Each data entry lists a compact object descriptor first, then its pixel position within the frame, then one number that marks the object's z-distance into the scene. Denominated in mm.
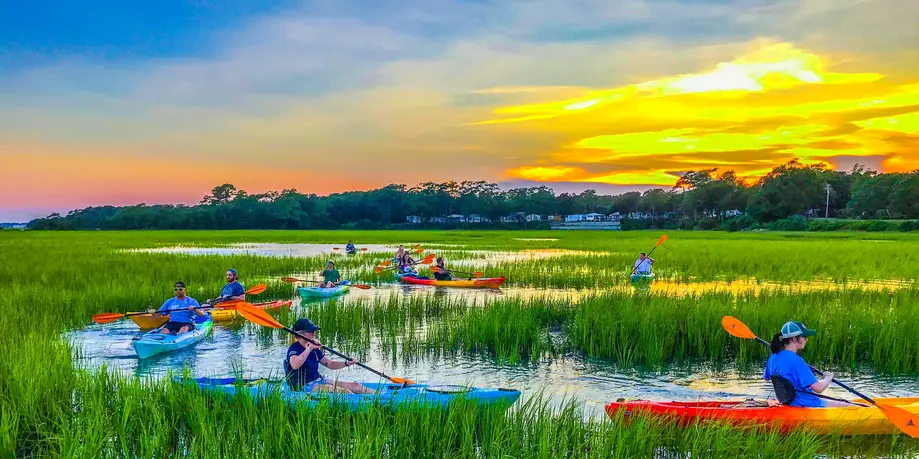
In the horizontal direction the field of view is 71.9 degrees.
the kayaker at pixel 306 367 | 7512
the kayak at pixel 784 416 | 6551
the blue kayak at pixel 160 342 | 10961
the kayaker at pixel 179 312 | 12109
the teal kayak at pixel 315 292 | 18234
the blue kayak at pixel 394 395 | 6578
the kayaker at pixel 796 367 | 6762
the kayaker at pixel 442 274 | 22312
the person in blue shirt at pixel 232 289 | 15266
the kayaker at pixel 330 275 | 19484
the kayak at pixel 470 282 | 20875
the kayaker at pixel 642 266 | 21688
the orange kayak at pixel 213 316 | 12711
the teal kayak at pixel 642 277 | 21312
